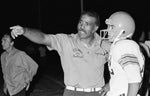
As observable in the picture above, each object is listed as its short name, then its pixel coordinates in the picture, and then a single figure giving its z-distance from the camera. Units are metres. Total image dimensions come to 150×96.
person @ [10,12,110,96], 4.44
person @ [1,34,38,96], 6.29
